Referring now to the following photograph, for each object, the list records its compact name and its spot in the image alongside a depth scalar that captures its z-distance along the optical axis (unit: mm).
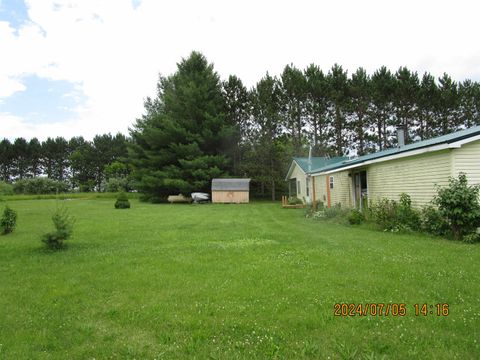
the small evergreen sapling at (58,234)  8195
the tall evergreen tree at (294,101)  36606
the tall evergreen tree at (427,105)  34812
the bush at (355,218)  12562
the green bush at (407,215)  10375
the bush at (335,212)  14382
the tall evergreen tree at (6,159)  71550
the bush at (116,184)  52469
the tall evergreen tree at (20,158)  72875
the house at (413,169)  9641
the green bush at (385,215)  10767
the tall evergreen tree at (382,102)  35000
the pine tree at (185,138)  33344
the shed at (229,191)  31406
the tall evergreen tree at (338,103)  36219
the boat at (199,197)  31455
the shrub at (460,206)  8523
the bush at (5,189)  40906
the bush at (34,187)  50969
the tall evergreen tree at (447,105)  34250
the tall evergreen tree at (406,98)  34656
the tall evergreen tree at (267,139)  35781
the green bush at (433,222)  9414
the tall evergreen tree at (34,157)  73750
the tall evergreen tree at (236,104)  39562
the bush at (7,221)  11258
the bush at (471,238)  8250
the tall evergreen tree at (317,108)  36438
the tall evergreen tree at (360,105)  35844
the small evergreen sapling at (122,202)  24016
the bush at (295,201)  25422
